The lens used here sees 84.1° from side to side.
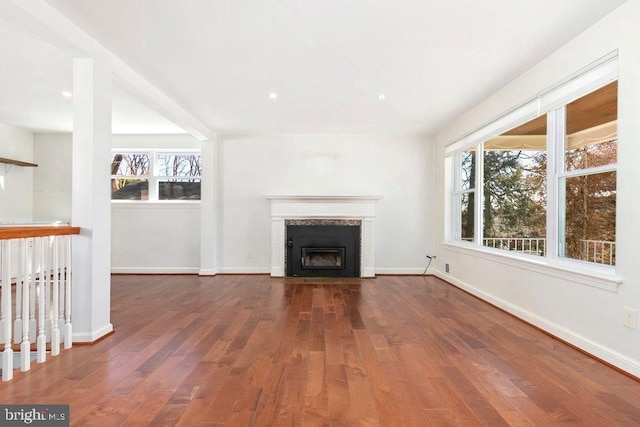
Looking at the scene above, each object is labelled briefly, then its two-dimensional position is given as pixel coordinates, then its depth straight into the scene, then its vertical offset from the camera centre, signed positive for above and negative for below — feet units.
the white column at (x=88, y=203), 9.13 +0.19
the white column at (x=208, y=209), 18.86 +0.12
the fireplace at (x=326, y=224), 19.06 -0.65
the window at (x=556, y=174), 8.70 +1.25
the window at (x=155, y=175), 20.25 +2.03
